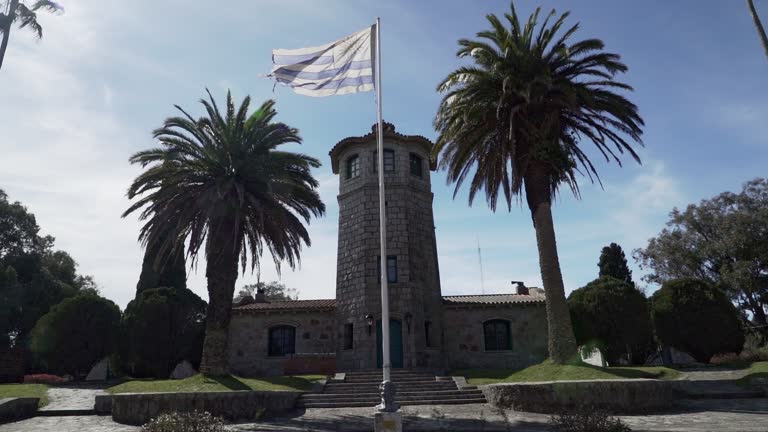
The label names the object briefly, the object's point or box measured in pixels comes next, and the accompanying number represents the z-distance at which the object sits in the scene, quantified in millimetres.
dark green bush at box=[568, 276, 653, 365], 23328
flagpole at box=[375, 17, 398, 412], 10312
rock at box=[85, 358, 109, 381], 29125
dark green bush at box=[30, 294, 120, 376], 24484
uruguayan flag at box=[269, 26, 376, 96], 14273
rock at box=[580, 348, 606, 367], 30244
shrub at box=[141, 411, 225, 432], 9125
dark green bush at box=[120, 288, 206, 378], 26094
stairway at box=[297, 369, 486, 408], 18328
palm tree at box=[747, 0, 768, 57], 14633
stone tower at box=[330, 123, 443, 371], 25250
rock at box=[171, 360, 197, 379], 27109
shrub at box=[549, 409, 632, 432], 9156
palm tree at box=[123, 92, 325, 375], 20062
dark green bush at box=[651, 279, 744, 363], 21359
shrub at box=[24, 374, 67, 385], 25150
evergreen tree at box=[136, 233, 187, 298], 33344
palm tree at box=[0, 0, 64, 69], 17667
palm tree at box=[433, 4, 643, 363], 19031
